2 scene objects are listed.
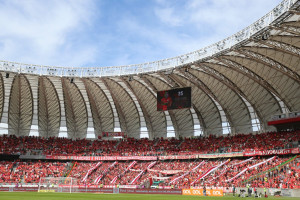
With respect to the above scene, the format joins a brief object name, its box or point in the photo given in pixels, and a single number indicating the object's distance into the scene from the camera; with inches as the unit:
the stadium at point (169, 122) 1359.2
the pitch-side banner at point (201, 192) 1311.5
